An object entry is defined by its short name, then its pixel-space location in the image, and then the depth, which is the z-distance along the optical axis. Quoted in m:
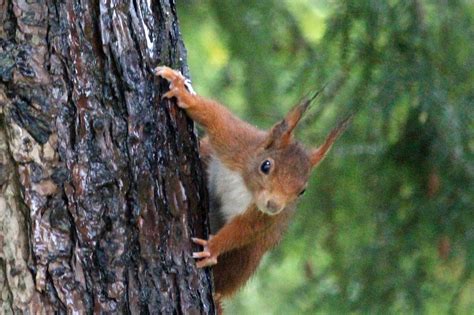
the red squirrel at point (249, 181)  4.06
